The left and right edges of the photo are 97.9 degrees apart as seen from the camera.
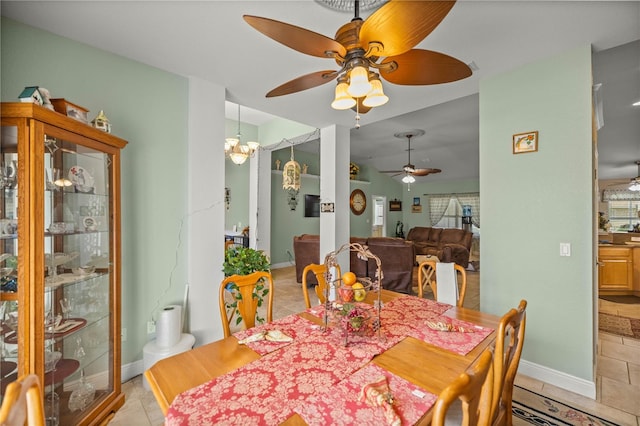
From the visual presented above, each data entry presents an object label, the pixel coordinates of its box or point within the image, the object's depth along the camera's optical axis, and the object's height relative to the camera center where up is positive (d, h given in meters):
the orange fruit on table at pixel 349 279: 1.58 -0.38
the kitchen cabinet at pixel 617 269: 4.27 -0.91
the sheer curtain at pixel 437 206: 9.37 +0.21
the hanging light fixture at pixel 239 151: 4.65 +1.07
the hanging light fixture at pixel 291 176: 5.45 +0.72
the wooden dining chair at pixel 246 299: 1.73 -0.56
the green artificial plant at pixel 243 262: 2.63 -0.47
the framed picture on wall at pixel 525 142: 2.33 +0.59
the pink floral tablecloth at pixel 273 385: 0.90 -0.66
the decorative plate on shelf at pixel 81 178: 1.80 +0.24
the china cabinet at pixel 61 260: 1.40 -0.27
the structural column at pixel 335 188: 3.99 +0.36
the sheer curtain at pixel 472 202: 8.77 +0.31
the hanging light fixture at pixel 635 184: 6.48 +0.66
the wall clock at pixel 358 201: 8.59 +0.34
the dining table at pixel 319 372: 0.92 -0.66
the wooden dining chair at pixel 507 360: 1.02 -0.60
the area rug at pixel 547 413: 1.81 -1.38
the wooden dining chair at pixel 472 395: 0.64 -0.47
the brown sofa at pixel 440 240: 6.45 -0.83
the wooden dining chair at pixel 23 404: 0.64 -0.46
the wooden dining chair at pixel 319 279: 2.12 -0.54
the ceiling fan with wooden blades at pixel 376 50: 1.11 +0.79
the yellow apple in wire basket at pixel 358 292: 1.59 -0.46
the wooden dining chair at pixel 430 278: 2.12 -0.56
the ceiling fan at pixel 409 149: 5.35 +1.48
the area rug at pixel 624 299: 4.08 -1.33
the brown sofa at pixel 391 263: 4.62 -0.86
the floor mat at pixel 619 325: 3.10 -1.35
